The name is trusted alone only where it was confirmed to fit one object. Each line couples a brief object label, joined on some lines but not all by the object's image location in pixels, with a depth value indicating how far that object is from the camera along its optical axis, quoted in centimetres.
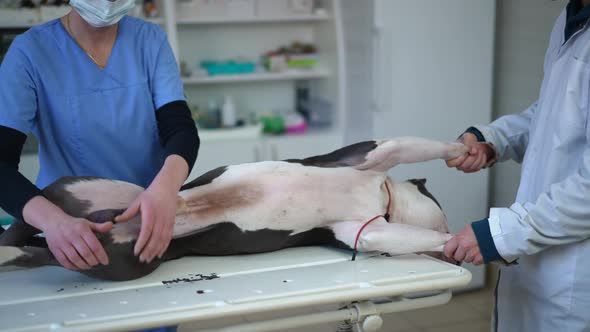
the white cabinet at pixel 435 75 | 283
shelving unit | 322
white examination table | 122
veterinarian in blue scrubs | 141
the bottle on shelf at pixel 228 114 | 343
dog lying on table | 143
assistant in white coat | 140
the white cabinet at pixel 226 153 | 317
